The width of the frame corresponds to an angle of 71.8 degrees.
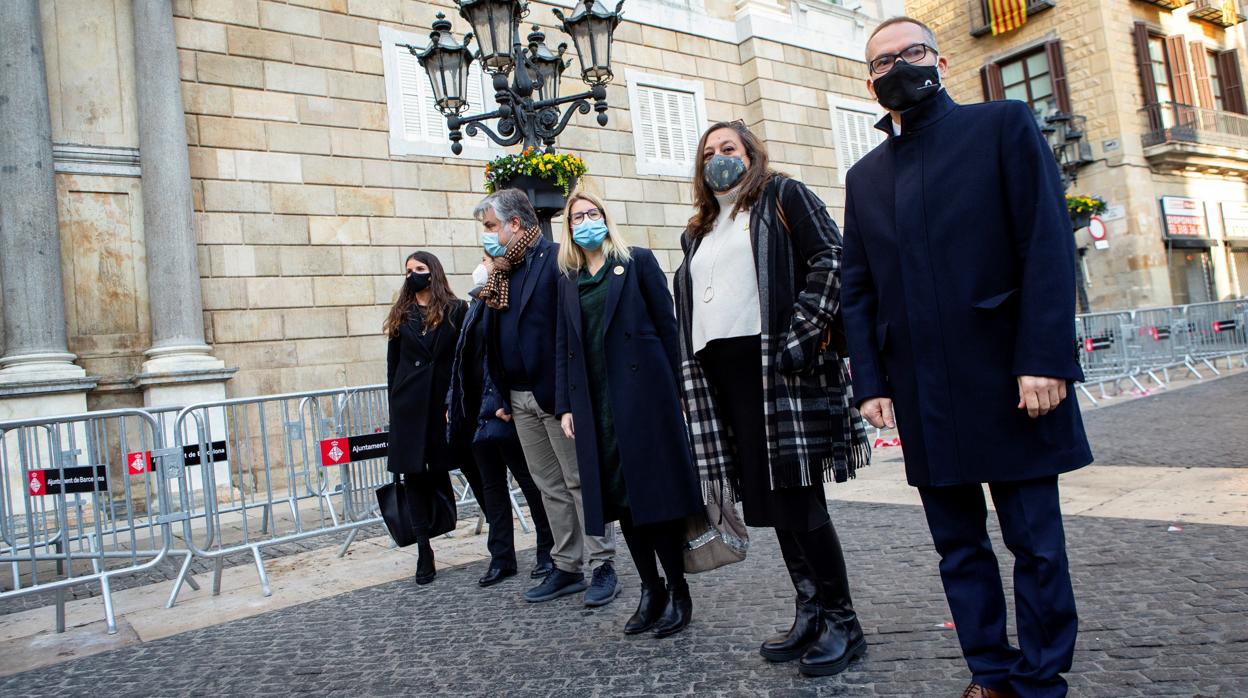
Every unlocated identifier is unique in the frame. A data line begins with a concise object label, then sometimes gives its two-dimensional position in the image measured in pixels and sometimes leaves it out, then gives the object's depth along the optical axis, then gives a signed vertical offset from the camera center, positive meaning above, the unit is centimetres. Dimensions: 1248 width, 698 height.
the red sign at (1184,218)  2423 +289
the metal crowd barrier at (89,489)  487 -20
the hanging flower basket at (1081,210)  1664 +234
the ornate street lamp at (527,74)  765 +293
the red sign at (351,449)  586 -19
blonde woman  363 -5
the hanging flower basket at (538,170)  741 +198
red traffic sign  1650 +193
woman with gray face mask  290 +1
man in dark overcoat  221 +1
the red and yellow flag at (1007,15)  2538 +965
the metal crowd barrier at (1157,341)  1348 -32
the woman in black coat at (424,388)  519 +15
